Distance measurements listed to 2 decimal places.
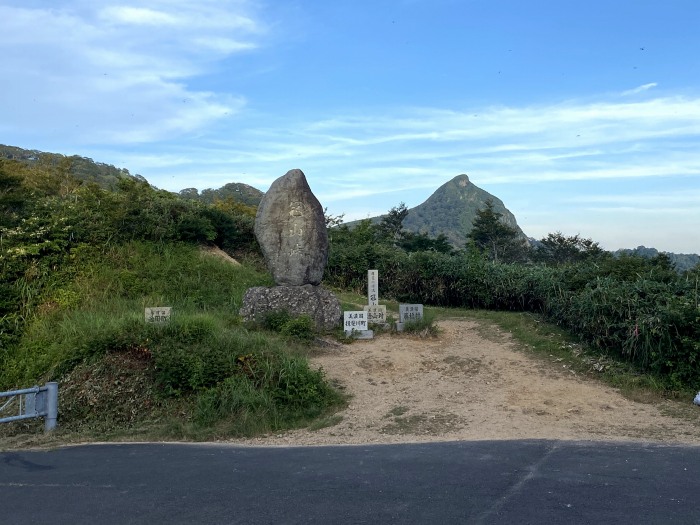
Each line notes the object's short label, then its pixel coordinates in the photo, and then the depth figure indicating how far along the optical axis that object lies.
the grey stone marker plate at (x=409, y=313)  13.60
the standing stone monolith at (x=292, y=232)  13.58
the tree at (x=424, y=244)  28.08
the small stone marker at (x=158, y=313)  10.80
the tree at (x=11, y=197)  15.52
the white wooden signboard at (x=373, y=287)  14.25
